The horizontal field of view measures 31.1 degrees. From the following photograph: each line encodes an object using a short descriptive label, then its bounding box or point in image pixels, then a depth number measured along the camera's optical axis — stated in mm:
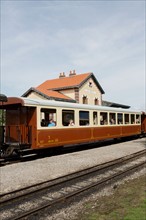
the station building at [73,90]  34500
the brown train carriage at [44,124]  12828
